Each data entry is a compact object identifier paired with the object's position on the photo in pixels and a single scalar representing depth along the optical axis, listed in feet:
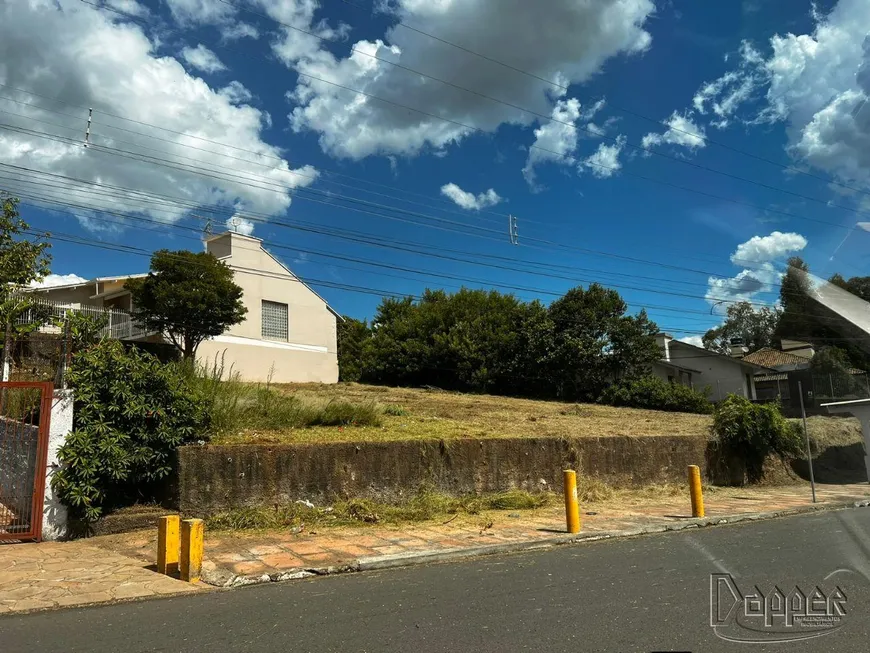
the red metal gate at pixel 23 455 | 27.81
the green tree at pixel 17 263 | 43.93
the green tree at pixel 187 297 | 77.25
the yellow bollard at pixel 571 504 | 31.12
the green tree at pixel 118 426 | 28.12
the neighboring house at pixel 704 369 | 135.85
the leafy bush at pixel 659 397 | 105.81
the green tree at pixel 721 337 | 152.56
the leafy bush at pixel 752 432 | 54.29
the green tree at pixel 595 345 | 112.37
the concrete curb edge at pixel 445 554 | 22.20
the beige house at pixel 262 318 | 96.68
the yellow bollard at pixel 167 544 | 22.91
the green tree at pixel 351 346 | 141.28
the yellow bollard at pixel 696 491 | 37.04
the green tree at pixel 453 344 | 118.62
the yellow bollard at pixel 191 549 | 21.99
